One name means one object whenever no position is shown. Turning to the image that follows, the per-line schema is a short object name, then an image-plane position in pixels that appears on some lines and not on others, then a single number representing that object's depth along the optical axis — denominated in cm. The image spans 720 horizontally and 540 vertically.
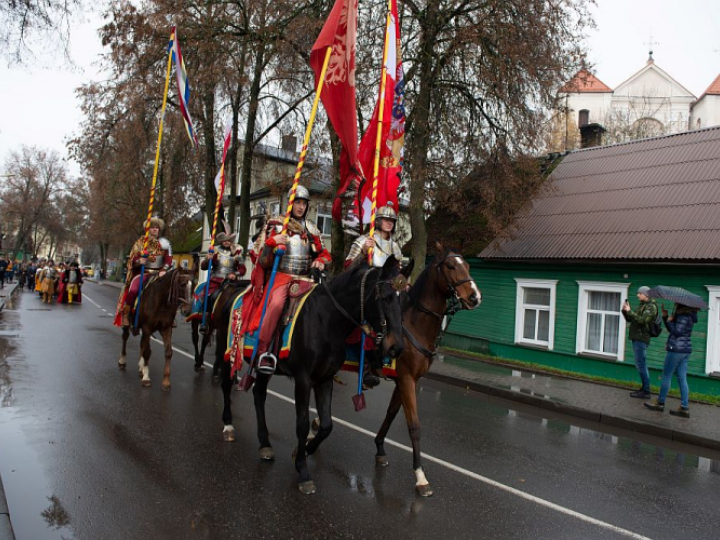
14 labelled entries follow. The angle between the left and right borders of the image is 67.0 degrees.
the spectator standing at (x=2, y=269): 3409
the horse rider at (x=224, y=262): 1074
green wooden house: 1238
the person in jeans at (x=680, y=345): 946
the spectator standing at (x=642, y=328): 1037
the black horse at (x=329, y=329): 489
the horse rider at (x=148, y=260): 991
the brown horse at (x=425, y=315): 569
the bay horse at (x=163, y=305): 913
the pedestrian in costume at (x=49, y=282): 2684
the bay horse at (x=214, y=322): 873
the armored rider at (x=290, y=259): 549
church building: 3647
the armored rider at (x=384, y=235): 678
